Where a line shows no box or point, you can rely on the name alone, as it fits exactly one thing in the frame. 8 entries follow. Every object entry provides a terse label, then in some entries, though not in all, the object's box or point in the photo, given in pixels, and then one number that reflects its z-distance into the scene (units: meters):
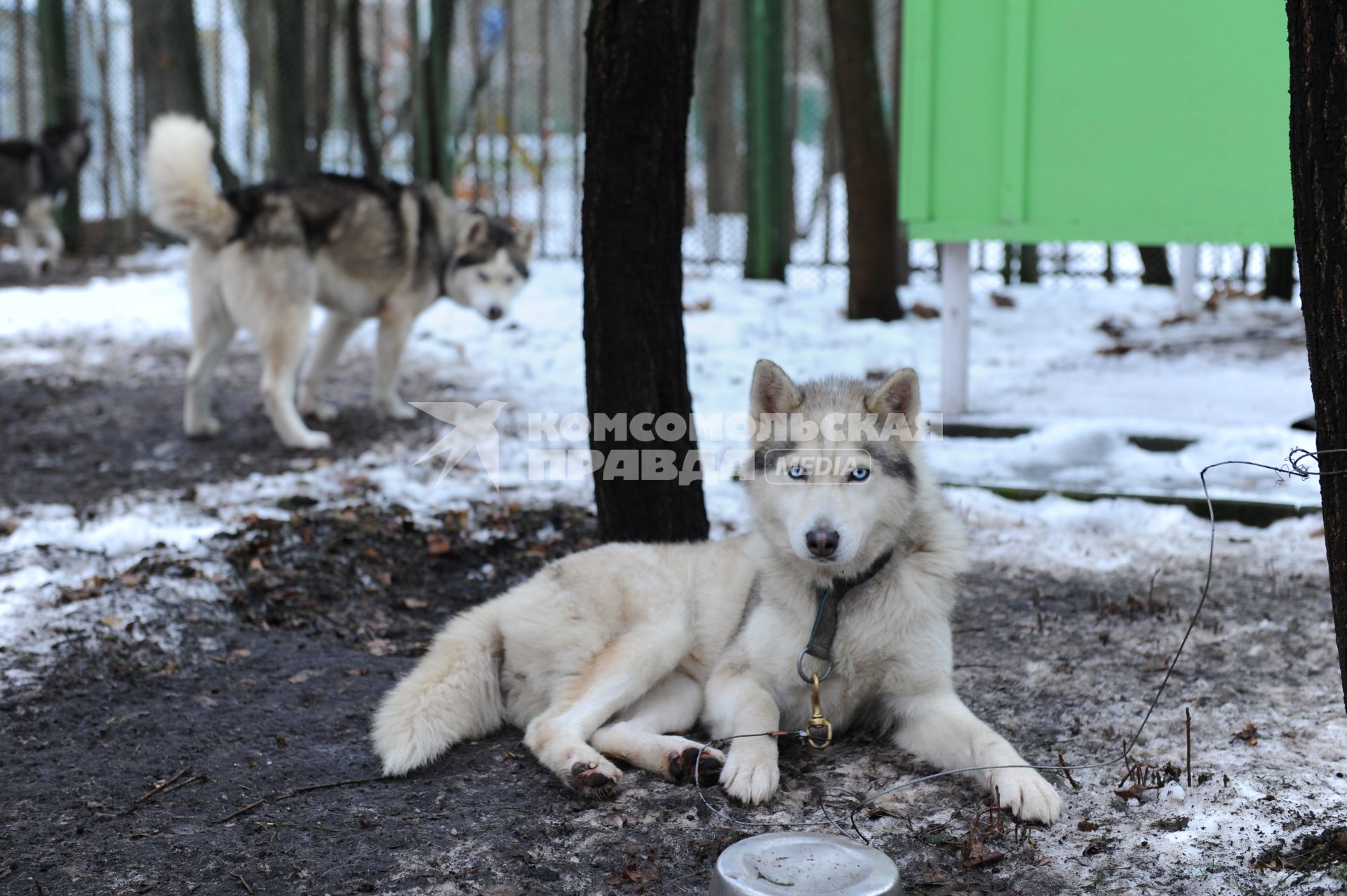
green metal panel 6.30
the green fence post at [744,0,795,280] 10.23
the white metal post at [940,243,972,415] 6.95
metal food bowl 2.23
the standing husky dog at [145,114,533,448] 6.72
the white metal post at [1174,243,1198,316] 9.30
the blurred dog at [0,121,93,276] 11.73
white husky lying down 3.10
